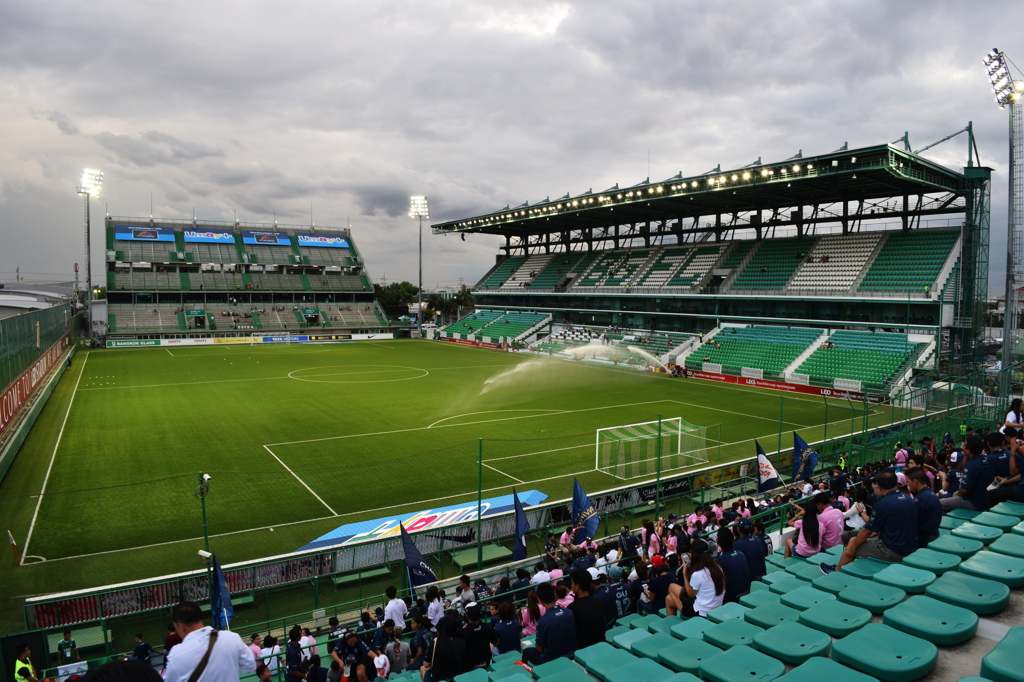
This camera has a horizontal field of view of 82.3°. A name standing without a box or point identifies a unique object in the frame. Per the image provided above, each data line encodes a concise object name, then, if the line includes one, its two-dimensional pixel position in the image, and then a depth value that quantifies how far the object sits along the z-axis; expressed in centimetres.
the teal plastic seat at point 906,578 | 553
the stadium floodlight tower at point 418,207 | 7762
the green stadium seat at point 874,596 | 524
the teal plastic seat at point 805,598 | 568
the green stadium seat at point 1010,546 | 606
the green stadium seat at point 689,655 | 484
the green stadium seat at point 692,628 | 570
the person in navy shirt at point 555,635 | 577
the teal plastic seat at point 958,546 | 627
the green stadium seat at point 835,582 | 590
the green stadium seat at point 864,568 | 618
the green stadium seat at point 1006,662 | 371
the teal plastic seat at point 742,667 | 432
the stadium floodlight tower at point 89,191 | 6159
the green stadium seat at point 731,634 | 515
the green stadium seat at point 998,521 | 709
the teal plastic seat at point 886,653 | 407
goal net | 2073
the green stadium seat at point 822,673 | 397
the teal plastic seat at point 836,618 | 495
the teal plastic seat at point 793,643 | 461
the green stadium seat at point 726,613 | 589
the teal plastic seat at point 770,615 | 544
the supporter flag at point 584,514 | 1363
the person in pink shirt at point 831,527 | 858
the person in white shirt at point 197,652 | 408
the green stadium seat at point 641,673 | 466
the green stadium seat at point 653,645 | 537
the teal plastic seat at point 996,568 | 541
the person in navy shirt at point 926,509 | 648
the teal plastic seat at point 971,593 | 494
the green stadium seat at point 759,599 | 619
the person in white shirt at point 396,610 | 872
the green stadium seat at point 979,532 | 662
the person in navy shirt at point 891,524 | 632
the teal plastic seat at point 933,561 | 588
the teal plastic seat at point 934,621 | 449
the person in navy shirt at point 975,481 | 775
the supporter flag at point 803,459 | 1762
